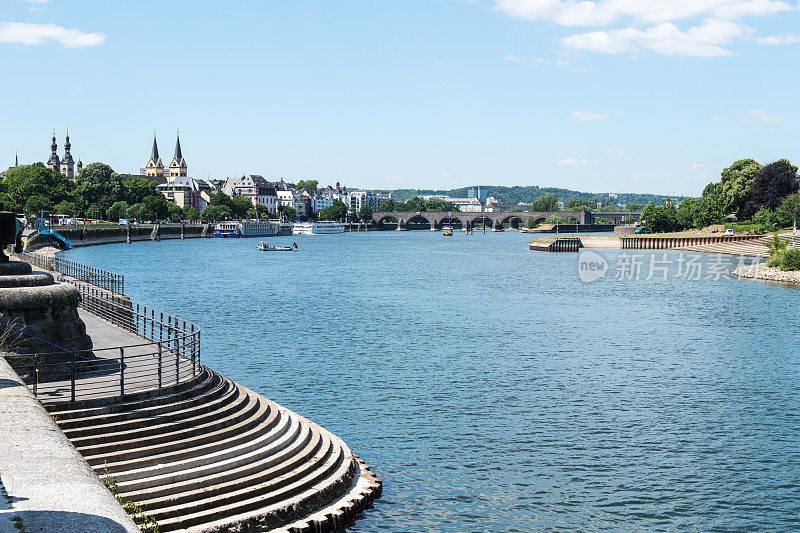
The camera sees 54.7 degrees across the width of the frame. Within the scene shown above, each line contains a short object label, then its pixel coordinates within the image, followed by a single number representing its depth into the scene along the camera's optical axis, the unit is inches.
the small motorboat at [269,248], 6413.4
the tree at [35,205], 6820.9
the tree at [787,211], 5940.0
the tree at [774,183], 6692.9
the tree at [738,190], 7199.8
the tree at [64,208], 7480.3
